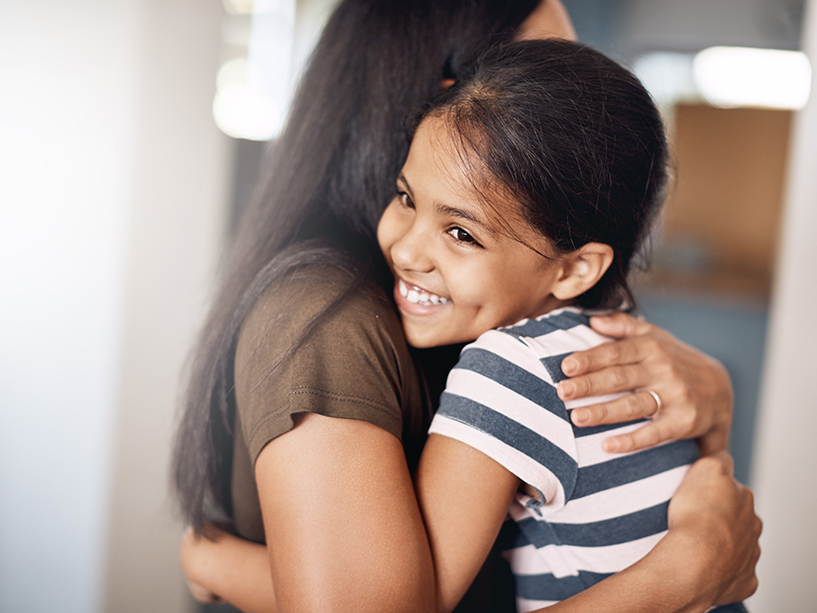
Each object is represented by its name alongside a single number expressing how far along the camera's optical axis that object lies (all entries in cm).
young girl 54
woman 49
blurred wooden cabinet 278
